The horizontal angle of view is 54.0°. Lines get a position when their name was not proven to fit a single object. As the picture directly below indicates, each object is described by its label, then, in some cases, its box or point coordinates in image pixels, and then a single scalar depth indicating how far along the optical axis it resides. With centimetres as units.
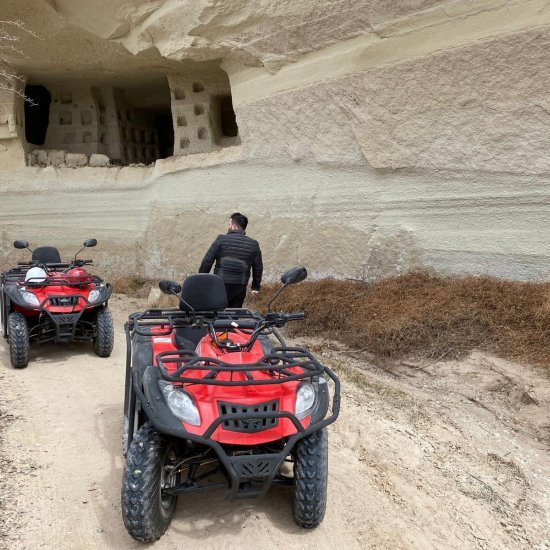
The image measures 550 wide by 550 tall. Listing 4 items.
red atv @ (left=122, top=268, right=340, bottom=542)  235
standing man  521
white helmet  539
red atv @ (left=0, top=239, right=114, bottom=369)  510
